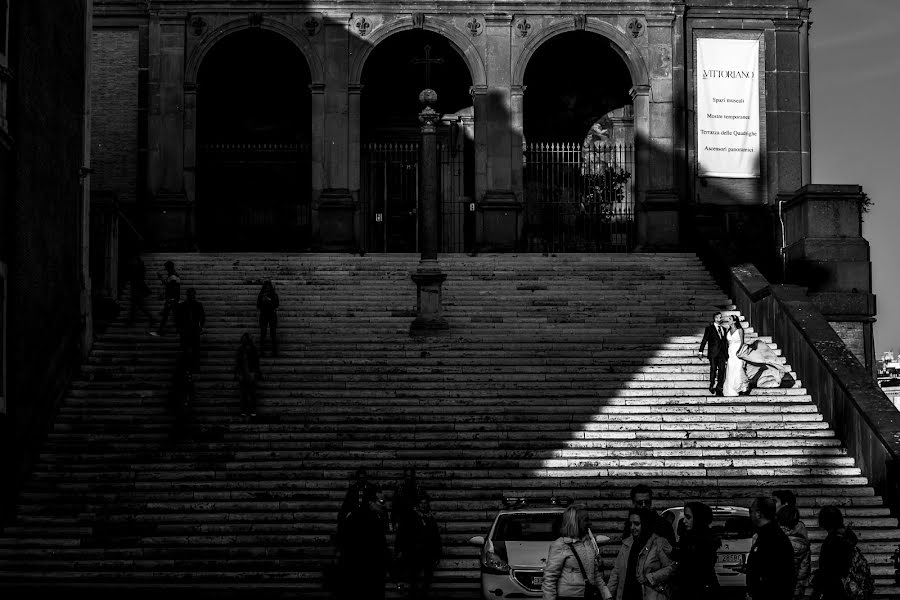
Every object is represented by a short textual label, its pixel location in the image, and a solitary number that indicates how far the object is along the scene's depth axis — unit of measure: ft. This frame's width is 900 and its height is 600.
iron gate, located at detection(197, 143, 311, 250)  120.47
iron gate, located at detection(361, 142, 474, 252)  118.73
